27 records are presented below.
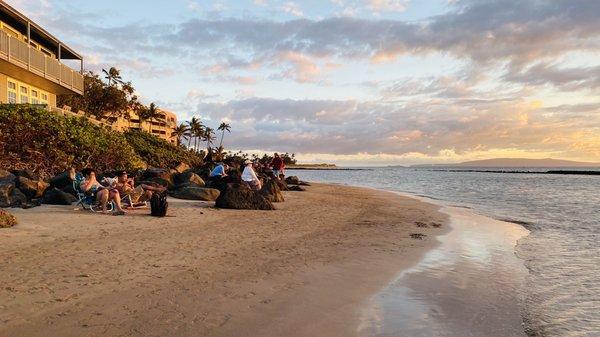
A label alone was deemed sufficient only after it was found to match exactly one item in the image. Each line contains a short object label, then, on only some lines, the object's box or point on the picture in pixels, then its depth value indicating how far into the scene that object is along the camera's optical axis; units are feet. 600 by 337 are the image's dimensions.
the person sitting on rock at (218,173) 66.54
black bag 39.83
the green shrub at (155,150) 111.04
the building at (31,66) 73.60
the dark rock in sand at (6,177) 43.99
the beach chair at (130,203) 42.65
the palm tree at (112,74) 209.56
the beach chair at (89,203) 41.03
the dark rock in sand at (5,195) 38.99
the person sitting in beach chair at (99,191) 39.96
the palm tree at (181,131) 354.95
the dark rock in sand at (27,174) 48.79
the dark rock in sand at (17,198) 39.61
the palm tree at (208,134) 374.59
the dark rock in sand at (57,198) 43.52
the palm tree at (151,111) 259.80
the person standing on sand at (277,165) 95.04
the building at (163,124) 344.61
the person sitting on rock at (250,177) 61.05
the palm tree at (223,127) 416.26
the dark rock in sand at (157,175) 64.38
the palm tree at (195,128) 352.03
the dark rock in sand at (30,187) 44.70
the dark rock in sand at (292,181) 114.57
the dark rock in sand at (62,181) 49.88
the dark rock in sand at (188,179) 68.08
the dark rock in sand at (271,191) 59.26
